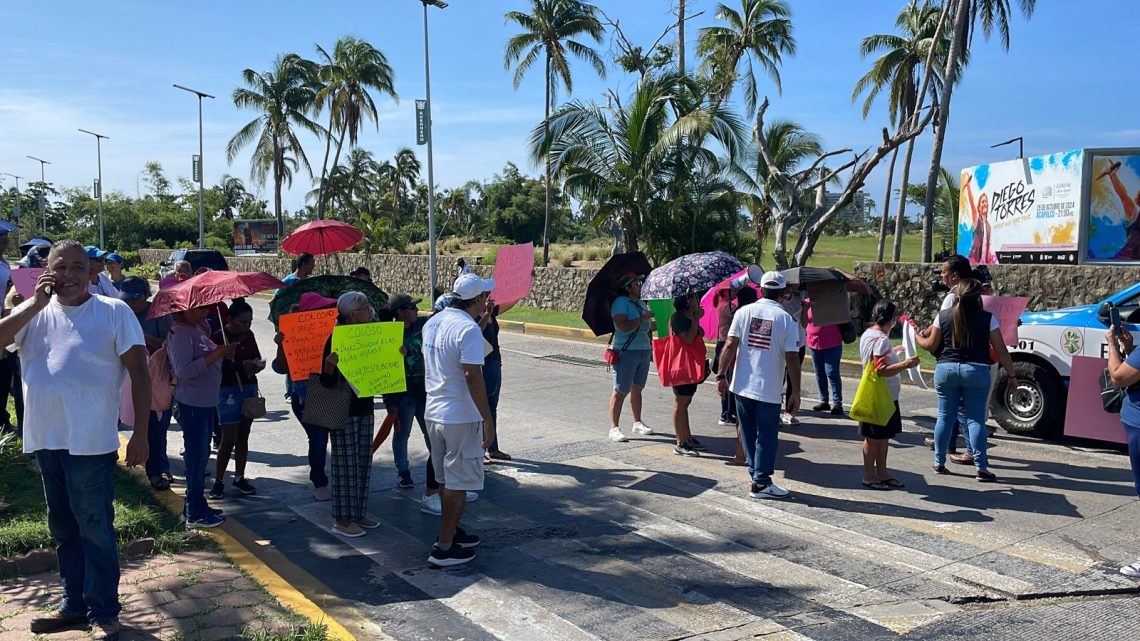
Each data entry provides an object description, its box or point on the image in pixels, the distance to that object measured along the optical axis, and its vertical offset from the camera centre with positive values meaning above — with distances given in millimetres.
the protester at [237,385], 6645 -1047
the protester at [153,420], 6785 -1351
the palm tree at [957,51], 18766 +4696
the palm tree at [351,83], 39375 +7464
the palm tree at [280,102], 41875 +6927
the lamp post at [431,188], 22391 +1657
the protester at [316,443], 6246 -1437
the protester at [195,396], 5988 -1003
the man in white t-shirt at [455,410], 5184 -932
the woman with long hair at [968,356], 7027 -761
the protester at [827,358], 10016 -1151
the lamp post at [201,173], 38688 +3278
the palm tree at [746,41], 23906 +6039
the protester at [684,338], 8164 -763
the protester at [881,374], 6922 -897
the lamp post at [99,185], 50909 +3402
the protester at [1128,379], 5074 -657
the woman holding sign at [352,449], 5863 -1322
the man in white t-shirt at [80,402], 4070 -730
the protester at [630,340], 8484 -828
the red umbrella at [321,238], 11453 +135
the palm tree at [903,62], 27703 +6364
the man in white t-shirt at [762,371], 6645 -854
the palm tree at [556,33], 30078 +7482
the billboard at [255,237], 57125 +679
